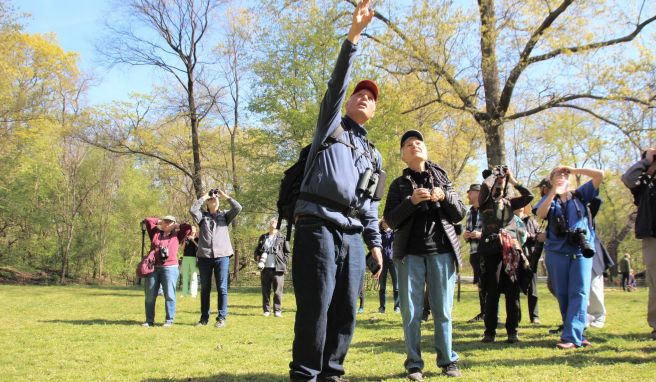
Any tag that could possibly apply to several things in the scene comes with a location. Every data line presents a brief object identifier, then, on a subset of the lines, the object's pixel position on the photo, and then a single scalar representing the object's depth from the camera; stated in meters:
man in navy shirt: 3.44
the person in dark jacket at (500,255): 6.24
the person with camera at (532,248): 7.86
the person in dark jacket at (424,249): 4.41
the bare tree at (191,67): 26.75
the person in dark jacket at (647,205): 5.79
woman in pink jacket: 8.76
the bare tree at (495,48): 17.16
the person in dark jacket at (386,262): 10.79
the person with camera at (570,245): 5.66
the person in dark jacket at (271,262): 11.27
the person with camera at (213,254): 8.71
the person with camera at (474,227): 8.49
